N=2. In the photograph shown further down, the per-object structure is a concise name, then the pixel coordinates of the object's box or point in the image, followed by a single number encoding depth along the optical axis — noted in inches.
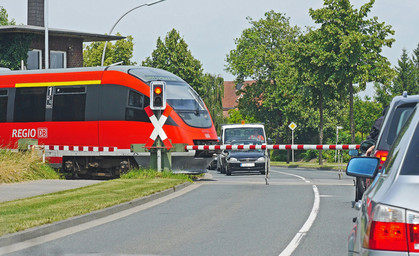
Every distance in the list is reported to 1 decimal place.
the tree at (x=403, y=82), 3758.4
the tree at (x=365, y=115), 3339.1
